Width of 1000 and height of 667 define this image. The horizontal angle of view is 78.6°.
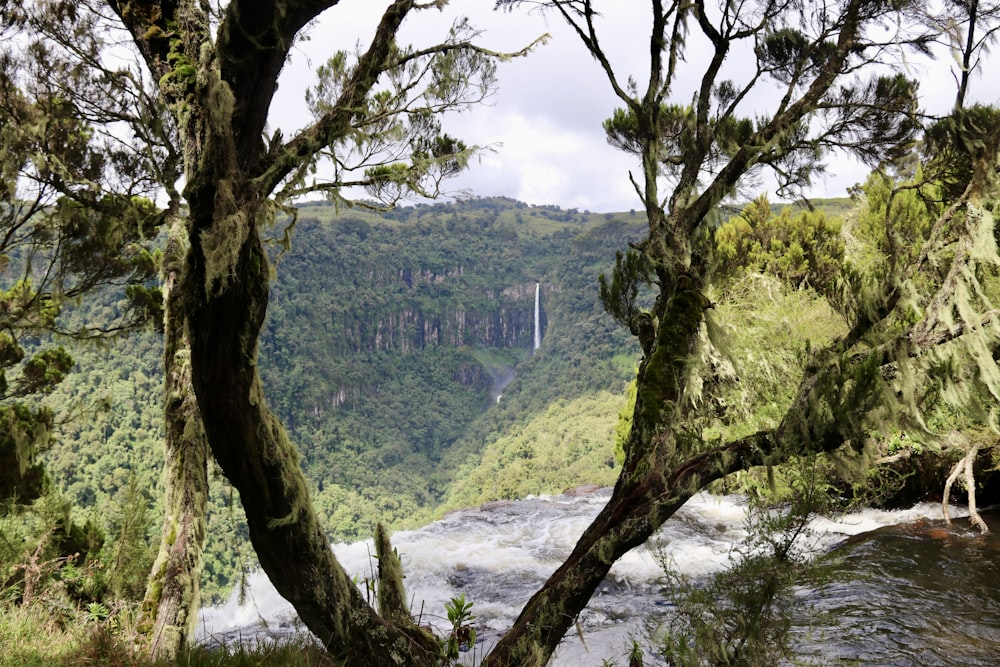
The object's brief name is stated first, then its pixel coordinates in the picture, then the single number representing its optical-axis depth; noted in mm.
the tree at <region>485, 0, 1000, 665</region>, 2605
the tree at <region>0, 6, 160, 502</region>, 4741
